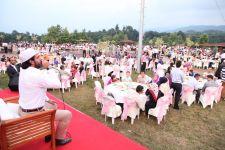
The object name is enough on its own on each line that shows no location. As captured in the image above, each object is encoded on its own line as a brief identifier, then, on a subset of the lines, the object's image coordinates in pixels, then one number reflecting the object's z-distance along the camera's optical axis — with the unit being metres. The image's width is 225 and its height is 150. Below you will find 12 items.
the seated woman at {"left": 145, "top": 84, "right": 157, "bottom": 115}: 4.98
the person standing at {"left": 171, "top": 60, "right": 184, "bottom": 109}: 5.62
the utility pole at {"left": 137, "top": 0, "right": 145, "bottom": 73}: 10.27
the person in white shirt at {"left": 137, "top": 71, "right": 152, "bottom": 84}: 6.66
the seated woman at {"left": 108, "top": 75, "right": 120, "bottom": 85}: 6.24
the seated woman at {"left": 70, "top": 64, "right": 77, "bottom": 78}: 7.89
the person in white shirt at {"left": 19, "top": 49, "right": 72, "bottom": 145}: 2.31
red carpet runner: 2.78
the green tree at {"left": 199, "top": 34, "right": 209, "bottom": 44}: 44.89
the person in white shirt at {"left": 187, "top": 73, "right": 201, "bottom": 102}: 6.49
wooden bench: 2.13
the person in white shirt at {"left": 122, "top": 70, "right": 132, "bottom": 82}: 6.71
